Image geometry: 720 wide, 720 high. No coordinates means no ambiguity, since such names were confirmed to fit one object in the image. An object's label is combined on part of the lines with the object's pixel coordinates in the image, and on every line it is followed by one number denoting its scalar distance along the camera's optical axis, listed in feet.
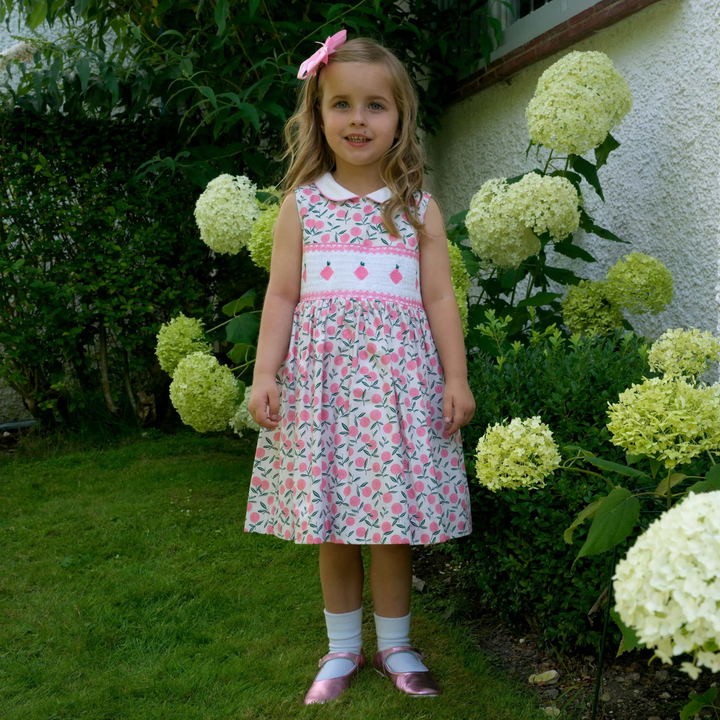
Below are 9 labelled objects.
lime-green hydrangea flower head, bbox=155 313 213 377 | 9.50
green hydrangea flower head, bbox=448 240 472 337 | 7.80
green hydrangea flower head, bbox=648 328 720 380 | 5.40
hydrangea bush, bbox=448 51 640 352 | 8.14
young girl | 5.92
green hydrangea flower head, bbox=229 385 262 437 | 9.22
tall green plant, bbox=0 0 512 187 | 10.91
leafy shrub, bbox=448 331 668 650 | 5.85
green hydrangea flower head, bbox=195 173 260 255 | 8.85
